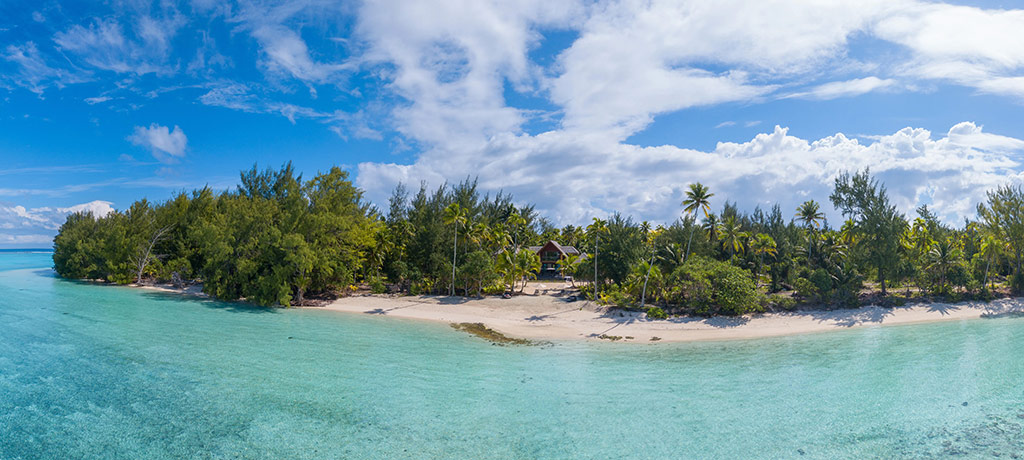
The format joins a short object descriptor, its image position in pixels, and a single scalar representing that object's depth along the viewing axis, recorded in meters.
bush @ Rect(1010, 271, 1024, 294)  33.75
